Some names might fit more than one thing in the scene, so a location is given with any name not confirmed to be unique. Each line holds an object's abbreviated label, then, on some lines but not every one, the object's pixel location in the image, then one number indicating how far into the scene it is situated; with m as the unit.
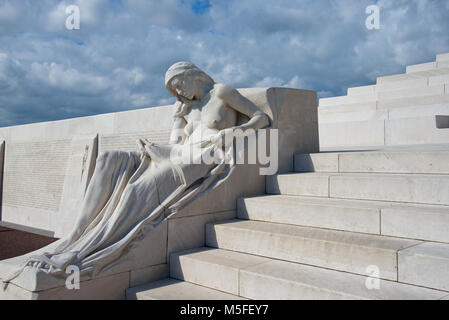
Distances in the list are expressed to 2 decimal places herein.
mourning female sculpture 3.33
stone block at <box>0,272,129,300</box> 3.00
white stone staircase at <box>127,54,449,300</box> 2.67
